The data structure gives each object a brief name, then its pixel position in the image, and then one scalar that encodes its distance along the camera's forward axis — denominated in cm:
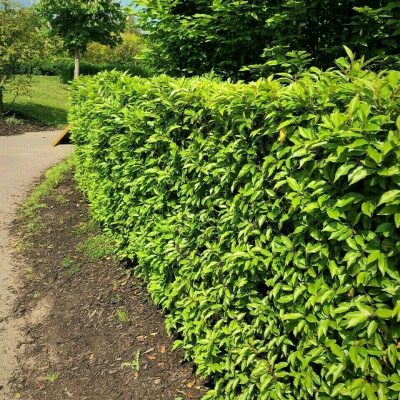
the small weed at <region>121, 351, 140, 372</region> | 369
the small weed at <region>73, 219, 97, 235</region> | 647
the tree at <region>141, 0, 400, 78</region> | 451
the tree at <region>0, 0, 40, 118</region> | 1594
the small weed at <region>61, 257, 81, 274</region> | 537
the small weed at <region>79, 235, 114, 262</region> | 564
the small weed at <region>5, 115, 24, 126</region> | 1652
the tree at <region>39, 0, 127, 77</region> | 2111
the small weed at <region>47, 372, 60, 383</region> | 364
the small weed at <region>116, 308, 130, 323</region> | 432
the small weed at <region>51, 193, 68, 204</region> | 786
